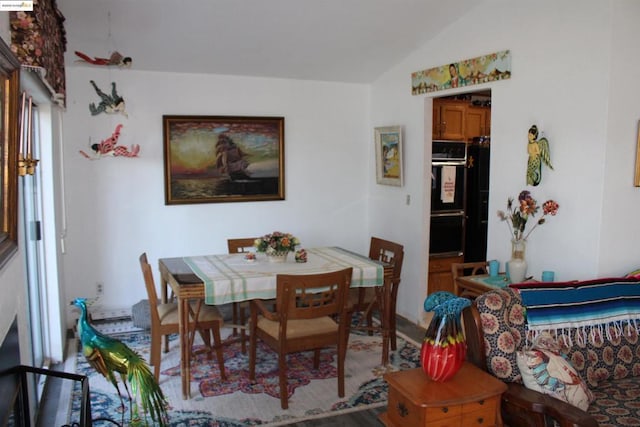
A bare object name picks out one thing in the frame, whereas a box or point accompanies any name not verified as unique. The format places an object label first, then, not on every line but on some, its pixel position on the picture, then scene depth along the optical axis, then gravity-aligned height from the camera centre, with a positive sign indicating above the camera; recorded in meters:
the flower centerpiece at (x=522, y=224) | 3.69 -0.33
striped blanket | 2.70 -0.66
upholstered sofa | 2.34 -0.91
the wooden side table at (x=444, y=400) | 2.23 -0.93
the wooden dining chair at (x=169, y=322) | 3.52 -0.99
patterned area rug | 3.29 -1.44
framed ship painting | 5.17 +0.16
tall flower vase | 3.72 -0.59
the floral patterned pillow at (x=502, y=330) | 2.50 -0.73
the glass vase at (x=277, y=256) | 3.99 -0.59
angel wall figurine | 3.71 +0.15
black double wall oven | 5.18 -0.20
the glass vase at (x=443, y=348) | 2.32 -0.74
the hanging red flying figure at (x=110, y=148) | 4.76 +0.23
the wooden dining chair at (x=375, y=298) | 4.13 -0.93
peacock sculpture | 2.21 -0.78
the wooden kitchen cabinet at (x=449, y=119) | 5.20 +0.56
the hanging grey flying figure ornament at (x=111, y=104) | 4.28 +0.56
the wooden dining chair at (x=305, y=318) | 3.26 -0.91
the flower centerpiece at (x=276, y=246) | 3.98 -0.52
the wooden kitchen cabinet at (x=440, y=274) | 5.29 -0.96
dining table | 3.43 -0.67
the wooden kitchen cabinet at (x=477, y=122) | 5.40 +0.56
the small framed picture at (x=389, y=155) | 5.25 +0.22
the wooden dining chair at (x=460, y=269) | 3.98 -0.69
